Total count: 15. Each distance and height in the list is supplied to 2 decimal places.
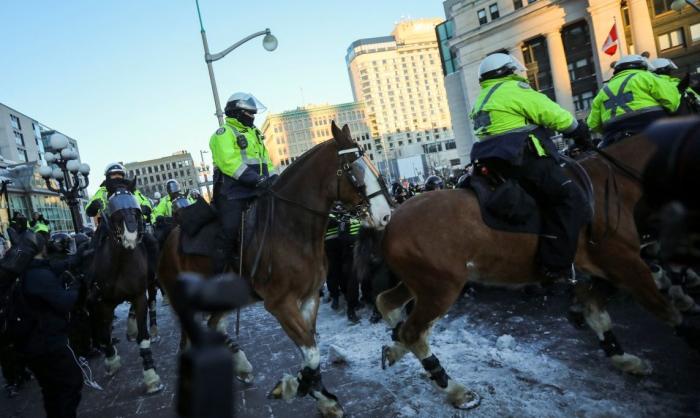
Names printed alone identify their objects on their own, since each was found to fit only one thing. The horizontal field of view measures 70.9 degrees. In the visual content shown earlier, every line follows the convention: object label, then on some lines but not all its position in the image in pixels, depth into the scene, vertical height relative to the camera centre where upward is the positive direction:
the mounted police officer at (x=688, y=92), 5.90 +0.28
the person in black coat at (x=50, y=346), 4.62 -0.95
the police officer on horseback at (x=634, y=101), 5.99 +0.27
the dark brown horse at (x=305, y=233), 4.66 -0.40
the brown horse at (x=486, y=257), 4.41 -0.96
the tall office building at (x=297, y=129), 149.38 +19.22
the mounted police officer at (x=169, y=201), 14.76 +0.53
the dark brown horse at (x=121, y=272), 6.57 -0.63
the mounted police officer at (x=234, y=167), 5.21 +0.40
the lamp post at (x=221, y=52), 16.36 +5.16
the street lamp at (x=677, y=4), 18.13 +4.14
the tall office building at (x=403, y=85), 178.50 +31.88
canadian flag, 18.30 +3.12
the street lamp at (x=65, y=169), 13.48 +2.02
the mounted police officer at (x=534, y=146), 4.37 +0.02
